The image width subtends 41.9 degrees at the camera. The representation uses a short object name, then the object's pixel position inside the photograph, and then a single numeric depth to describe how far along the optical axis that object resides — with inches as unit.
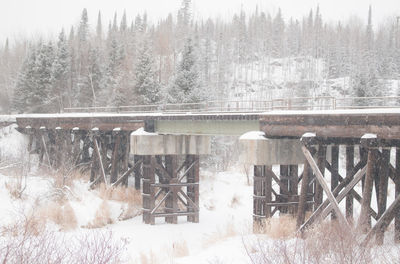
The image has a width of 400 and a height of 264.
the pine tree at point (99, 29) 3457.2
